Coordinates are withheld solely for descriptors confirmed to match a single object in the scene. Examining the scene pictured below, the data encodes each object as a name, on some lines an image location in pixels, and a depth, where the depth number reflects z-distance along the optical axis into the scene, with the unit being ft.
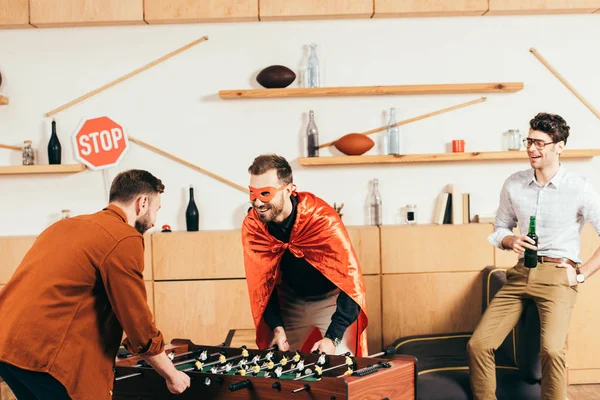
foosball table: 7.75
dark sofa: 12.01
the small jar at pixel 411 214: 16.29
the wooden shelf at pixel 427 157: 15.94
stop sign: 16.48
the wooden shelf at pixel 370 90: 16.01
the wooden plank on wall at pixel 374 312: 15.56
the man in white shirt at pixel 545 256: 11.46
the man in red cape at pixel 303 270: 10.57
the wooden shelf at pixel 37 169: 15.97
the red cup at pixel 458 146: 16.25
